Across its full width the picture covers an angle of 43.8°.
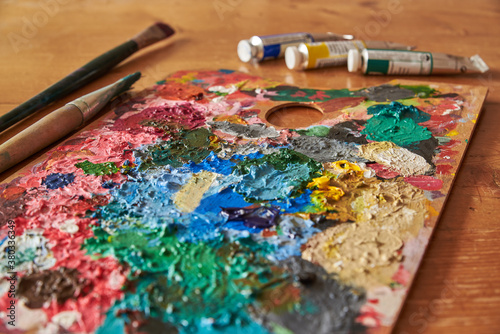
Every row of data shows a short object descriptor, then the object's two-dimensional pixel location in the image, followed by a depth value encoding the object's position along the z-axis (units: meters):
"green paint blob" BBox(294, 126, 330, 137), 0.37
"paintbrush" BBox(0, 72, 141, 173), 0.35
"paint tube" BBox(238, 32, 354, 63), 0.48
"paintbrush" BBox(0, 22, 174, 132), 0.39
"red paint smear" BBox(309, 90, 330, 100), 0.41
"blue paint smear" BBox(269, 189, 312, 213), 0.31
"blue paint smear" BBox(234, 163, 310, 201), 0.32
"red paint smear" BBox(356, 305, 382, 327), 0.25
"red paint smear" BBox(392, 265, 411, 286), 0.27
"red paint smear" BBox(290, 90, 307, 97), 0.42
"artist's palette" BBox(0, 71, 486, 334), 0.26
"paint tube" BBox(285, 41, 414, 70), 0.46
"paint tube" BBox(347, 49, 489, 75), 0.44
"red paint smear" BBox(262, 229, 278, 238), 0.30
